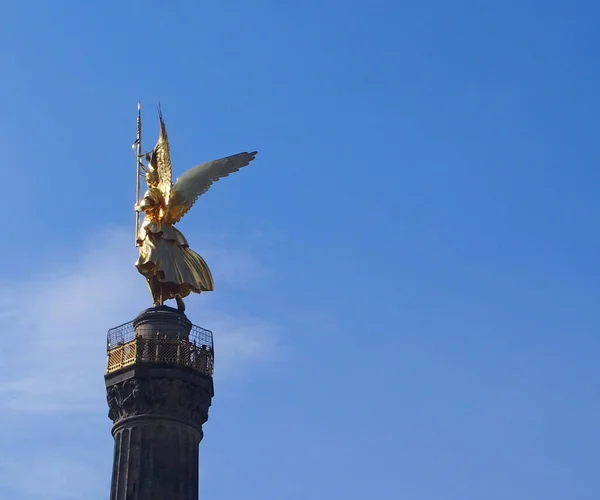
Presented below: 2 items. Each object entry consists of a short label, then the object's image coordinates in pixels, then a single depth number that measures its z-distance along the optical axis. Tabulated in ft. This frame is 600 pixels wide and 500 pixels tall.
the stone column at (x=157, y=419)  184.34
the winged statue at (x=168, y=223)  200.34
